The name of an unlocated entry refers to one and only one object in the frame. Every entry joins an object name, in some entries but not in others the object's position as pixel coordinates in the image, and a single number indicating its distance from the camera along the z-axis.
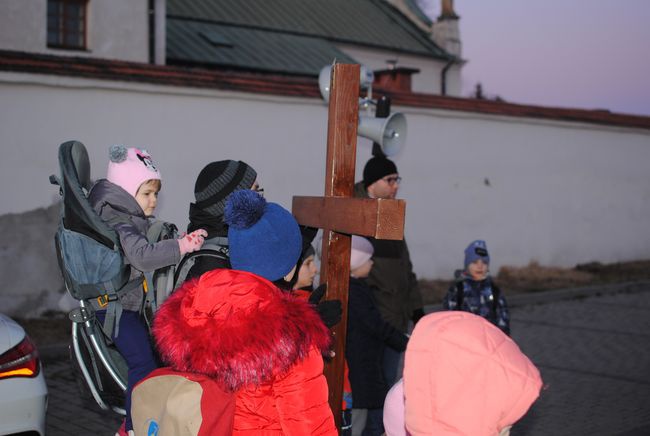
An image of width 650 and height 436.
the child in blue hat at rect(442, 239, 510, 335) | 5.94
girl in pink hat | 3.64
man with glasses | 5.43
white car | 4.30
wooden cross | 3.30
